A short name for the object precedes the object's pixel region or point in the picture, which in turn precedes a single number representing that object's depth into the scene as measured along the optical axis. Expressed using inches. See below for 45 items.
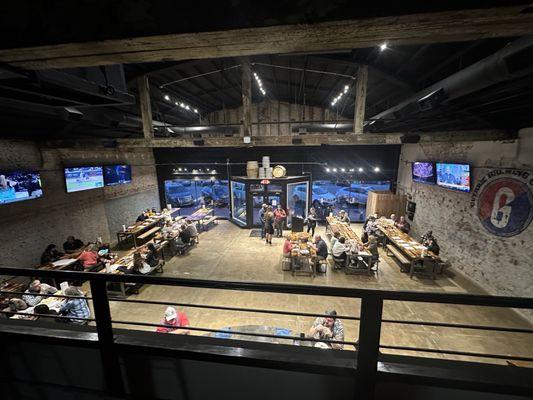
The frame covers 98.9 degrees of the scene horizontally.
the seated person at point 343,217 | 396.8
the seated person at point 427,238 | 284.7
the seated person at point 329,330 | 138.8
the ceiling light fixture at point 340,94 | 333.3
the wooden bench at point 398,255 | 270.8
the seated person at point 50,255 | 256.3
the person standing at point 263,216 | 379.1
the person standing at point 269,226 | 355.3
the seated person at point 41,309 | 157.2
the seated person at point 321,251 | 258.6
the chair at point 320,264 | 266.3
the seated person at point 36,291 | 182.9
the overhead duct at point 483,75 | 91.4
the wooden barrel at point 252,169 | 398.9
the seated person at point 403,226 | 345.1
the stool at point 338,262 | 269.1
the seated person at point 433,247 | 266.1
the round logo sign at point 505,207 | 190.2
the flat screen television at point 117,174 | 350.6
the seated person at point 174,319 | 147.9
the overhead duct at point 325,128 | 323.0
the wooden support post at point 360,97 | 215.3
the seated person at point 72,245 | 284.8
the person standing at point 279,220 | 373.4
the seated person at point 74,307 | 169.3
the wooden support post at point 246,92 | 220.2
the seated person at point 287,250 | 266.7
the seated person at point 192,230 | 324.6
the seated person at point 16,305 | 165.5
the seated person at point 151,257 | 249.6
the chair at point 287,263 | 269.2
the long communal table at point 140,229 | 348.4
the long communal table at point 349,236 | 260.5
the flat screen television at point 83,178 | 293.7
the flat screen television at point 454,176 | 245.3
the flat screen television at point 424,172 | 304.0
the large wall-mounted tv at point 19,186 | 226.1
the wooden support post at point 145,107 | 232.4
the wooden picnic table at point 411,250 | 252.4
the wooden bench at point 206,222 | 427.8
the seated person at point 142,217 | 400.8
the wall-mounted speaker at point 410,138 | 199.8
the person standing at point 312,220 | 360.7
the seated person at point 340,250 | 266.2
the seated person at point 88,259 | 249.4
